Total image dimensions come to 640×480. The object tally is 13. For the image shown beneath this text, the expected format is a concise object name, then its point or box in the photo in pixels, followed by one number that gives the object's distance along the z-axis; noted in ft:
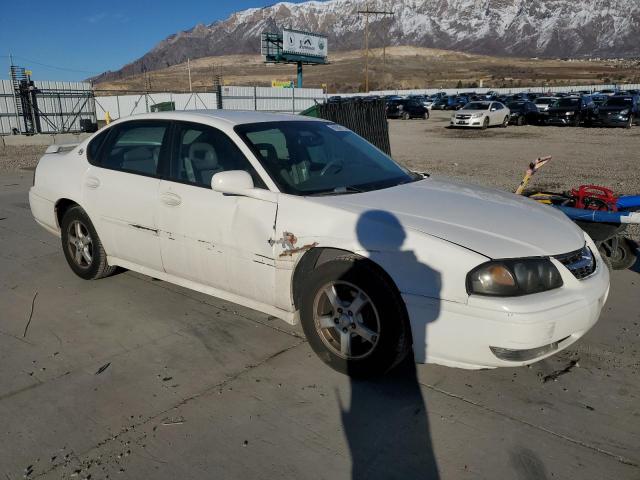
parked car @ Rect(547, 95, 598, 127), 90.90
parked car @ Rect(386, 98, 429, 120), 126.41
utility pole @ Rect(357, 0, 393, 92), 227.05
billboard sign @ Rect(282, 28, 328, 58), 161.90
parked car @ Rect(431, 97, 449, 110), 166.42
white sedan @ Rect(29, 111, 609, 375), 9.69
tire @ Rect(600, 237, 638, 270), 18.07
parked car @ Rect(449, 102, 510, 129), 89.35
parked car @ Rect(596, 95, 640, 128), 86.09
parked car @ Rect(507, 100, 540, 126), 96.32
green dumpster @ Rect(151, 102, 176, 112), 87.93
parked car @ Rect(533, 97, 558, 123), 94.89
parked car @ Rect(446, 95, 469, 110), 160.25
